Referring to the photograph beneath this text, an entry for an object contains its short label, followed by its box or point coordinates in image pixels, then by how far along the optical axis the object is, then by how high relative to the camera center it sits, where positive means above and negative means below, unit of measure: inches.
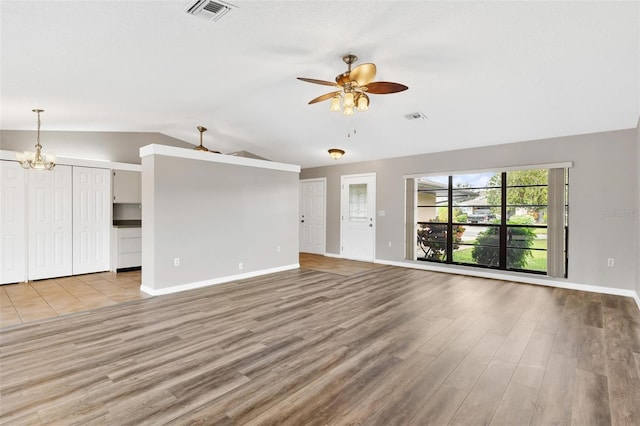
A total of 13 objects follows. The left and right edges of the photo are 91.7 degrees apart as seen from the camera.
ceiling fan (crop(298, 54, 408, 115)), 115.8 +50.0
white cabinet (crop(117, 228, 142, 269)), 241.3 -29.0
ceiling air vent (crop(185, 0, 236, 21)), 92.9 +62.7
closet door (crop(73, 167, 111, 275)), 228.2 -6.3
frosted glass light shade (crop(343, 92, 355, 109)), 125.4 +45.6
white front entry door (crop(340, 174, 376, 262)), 296.4 -4.9
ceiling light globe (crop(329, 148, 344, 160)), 249.4 +48.0
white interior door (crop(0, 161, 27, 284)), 197.9 -8.7
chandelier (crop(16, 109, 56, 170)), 192.2 +31.3
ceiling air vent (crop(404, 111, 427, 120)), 189.6 +60.0
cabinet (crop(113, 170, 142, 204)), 249.0 +20.0
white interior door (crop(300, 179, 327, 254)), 339.9 -3.9
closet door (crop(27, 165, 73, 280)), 208.7 -8.7
